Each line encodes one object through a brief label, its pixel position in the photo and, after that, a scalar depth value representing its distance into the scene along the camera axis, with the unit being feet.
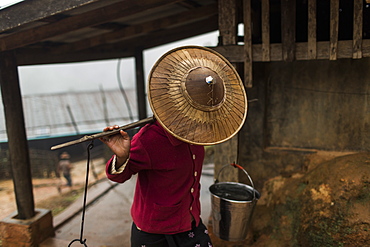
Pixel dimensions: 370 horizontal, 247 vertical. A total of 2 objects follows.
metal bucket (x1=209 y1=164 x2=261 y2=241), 10.85
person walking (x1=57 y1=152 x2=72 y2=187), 32.86
